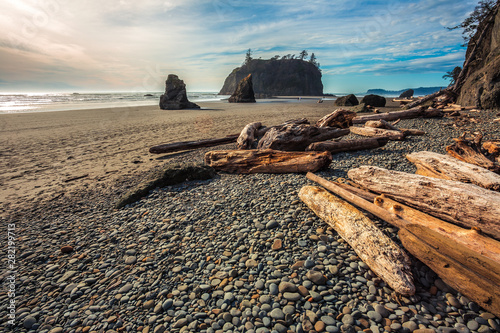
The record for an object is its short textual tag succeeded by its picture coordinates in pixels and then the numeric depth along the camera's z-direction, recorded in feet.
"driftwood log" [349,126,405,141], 26.84
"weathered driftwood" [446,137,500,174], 16.07
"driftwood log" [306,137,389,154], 22.19
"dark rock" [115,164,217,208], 16.10
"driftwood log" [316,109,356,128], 33.81
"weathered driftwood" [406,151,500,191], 12.66
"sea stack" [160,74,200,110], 91.81
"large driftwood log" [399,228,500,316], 6.91
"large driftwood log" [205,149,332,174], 17.60
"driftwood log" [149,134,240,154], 27.47
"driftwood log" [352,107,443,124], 40.93
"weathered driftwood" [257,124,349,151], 23.32
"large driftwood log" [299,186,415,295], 7.96
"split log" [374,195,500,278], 7.07
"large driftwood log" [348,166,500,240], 9.18
